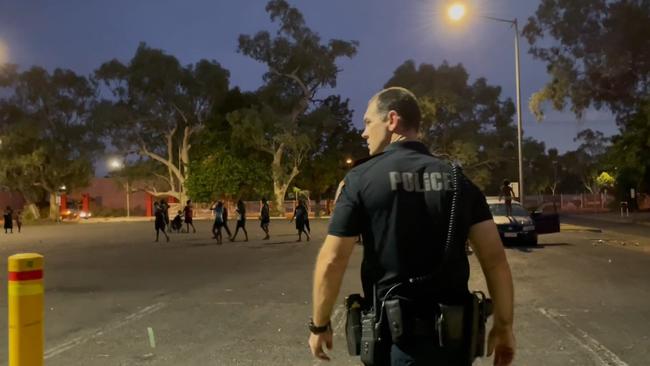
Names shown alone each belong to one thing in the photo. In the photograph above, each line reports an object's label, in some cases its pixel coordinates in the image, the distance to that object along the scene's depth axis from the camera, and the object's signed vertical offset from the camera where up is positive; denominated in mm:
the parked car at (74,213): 54031 -276
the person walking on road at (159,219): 22877 -413
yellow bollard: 3879 -627
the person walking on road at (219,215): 20688 -295
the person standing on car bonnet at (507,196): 18453 +104
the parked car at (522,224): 17678 -722
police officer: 2545 -163
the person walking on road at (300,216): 21703 -411
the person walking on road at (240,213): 21672 -271
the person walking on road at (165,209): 24447 -59
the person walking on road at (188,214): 27936 -313
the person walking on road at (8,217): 31770 -314
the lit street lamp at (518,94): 23250 +4416
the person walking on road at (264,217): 22812 -433
